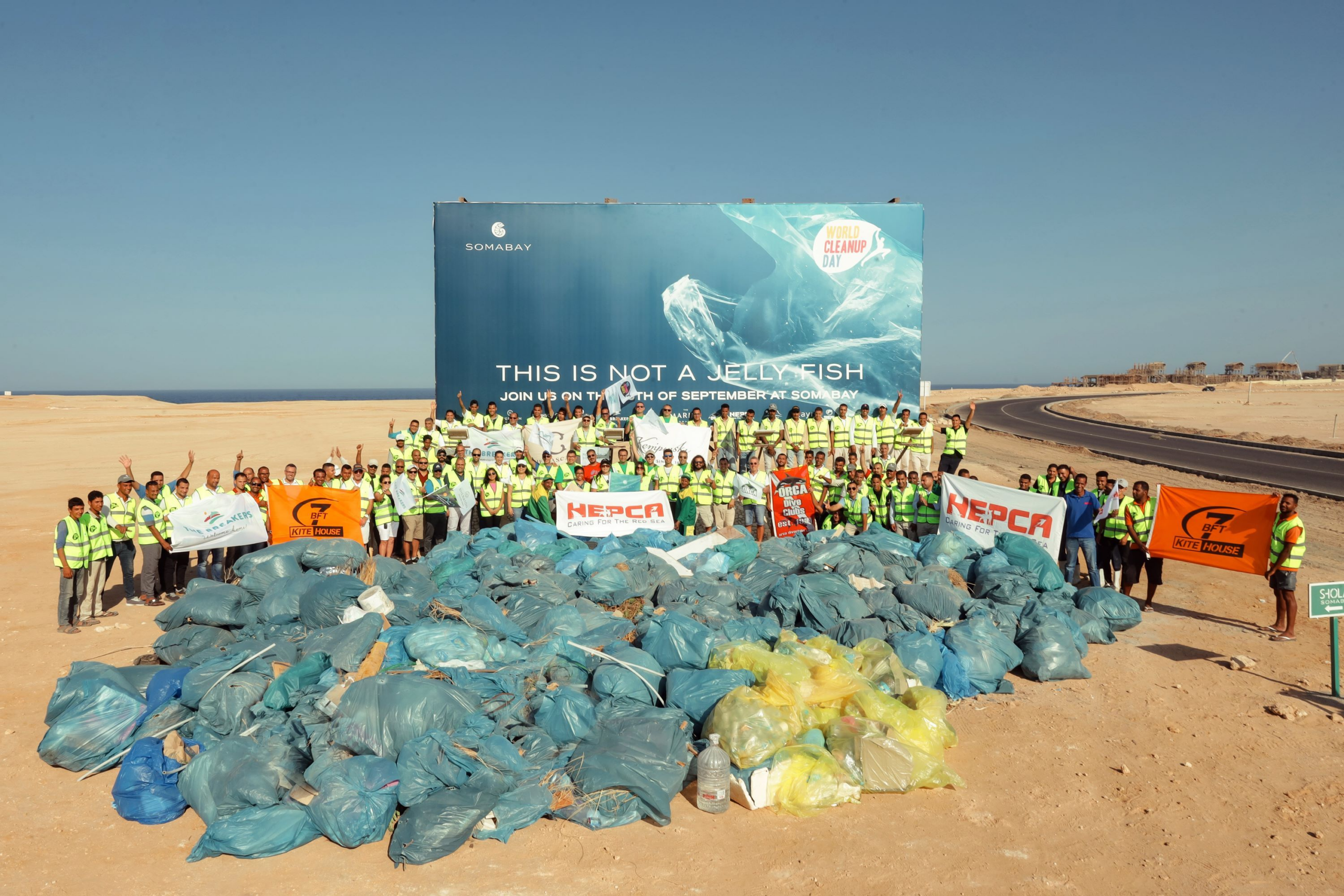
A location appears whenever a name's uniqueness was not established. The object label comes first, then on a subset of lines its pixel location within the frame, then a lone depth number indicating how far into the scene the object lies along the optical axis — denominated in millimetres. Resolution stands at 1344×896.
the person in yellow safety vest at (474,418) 13383
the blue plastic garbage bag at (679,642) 6453
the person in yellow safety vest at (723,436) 13695
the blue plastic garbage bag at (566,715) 5484
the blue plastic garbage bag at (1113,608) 8234
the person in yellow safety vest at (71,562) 8164
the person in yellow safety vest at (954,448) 12766
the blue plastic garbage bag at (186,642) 7059
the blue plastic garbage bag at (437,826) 4504
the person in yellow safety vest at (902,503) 10734
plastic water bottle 5012
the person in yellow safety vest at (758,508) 11359
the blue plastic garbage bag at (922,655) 6758
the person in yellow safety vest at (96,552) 8461
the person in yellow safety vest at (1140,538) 9227
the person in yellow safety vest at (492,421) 13289
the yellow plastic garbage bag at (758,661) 5953
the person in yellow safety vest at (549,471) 11250
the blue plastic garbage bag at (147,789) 4926
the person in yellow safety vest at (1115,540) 9312
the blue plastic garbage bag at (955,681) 6746
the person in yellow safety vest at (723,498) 11242
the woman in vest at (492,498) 10703
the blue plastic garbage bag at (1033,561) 8578
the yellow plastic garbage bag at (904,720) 5501
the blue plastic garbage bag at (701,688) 5801
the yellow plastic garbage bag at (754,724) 5277
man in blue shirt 9352
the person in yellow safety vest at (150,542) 9109
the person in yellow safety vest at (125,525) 8805
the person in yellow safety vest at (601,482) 11133
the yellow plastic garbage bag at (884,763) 5188
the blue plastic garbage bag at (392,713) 5195
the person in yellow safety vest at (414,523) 10609
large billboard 14617
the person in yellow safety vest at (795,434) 13148
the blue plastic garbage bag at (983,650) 6844
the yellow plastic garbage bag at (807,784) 5008
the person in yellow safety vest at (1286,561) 7977
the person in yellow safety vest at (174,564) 9422
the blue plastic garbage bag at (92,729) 5500
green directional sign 6656
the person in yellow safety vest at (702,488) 11258
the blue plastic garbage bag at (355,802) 4641
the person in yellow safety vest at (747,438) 13547
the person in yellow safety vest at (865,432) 13516
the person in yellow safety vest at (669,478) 11297
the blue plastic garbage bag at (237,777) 4844
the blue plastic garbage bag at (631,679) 5977
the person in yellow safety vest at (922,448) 13578
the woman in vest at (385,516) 10430
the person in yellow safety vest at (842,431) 13359
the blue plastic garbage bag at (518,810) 4734
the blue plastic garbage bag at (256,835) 4539
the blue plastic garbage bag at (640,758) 4930
